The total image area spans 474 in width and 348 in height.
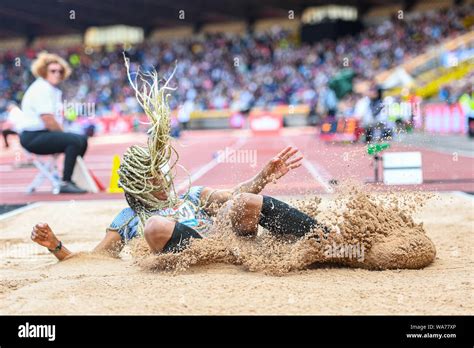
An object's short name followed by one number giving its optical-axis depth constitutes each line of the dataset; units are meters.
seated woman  10.85
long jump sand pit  3.99
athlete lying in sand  4.80
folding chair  11.49
